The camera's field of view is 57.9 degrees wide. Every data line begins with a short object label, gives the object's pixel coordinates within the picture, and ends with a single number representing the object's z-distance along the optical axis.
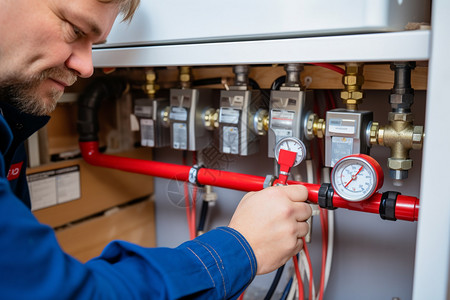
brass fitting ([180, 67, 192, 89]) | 0.88
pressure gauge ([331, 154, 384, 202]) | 0.59
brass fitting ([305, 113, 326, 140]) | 0.71
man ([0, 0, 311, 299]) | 0.38
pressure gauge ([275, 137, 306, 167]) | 0.67
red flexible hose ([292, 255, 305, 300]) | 0.79
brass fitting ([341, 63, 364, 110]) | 0.67
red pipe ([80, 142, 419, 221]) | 0.60
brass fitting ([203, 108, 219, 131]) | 0.85
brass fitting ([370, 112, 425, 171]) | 0.62
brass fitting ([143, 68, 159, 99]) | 0.92
